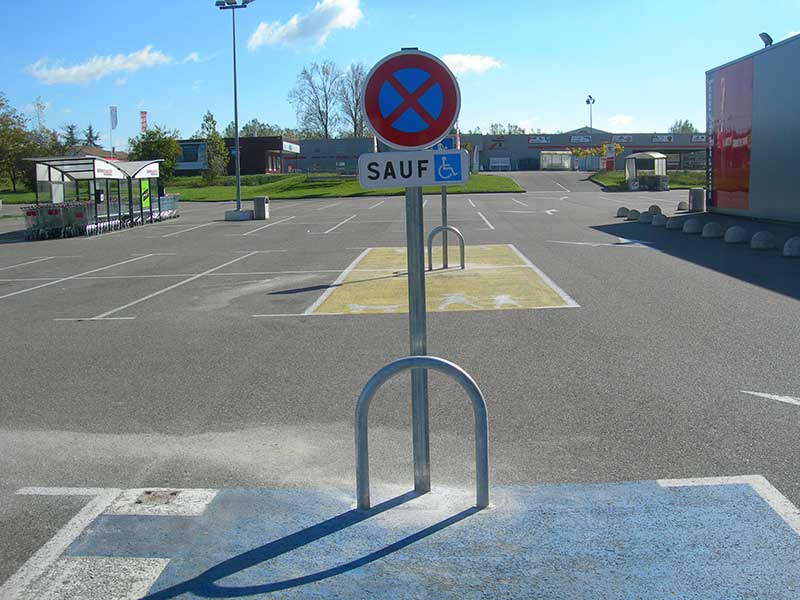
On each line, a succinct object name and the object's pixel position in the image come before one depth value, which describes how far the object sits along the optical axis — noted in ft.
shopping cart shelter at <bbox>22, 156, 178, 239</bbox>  96.17
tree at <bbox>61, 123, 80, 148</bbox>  307.99
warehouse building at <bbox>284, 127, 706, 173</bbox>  316.60
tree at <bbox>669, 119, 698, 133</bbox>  612.70
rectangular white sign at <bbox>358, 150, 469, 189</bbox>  14.97
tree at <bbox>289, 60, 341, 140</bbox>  375.66
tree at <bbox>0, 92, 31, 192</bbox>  216.54
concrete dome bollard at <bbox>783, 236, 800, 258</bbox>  53.06
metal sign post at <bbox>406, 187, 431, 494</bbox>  15.30
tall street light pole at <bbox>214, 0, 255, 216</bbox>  113.70
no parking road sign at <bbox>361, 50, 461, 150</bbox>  15.34
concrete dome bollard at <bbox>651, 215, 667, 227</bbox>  84.17
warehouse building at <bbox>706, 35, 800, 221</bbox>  78.84
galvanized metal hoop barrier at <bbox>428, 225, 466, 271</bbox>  51.68
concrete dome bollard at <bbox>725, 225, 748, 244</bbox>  63.16
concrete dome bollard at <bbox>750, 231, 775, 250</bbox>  58.34
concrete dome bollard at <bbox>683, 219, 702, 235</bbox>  73.72
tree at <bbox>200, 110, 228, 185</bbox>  263.29
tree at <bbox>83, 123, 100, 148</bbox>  433.89
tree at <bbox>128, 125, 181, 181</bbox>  236.84
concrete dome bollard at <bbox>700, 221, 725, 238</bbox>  68.90
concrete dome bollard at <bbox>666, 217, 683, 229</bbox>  78.43
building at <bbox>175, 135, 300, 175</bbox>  294.66
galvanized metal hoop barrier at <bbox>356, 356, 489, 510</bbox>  14.96
